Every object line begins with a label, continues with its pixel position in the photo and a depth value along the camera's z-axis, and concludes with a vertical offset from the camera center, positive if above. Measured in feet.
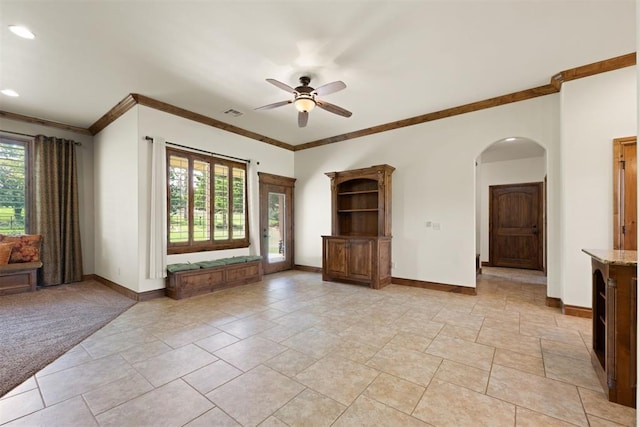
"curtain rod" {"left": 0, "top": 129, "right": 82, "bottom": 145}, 16.14 +4.99
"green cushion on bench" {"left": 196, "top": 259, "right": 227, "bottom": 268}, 15.31 -2.86
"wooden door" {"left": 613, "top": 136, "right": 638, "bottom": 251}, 10.96 +0.75
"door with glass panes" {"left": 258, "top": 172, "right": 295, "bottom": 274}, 21.07 -0.66
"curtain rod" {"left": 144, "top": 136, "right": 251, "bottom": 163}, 14.41 +3.91
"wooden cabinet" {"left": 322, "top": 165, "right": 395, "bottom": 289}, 16.81 -1.05
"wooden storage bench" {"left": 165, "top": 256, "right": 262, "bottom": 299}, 14.28 -3.56
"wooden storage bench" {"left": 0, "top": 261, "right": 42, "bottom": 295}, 14.77 -3.50
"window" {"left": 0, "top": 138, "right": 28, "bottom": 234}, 16.26 +1.78
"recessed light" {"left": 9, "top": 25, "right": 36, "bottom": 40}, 9.00 +6.22
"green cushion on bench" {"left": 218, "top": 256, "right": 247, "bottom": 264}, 16.63 -2.89
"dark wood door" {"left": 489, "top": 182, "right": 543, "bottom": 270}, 23.91 -1.20
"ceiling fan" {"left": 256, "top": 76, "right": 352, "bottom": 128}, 11.11 +5.02
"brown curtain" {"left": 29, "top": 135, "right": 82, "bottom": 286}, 16.97 +0.43
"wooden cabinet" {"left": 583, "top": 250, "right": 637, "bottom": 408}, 5.94 -2.61
